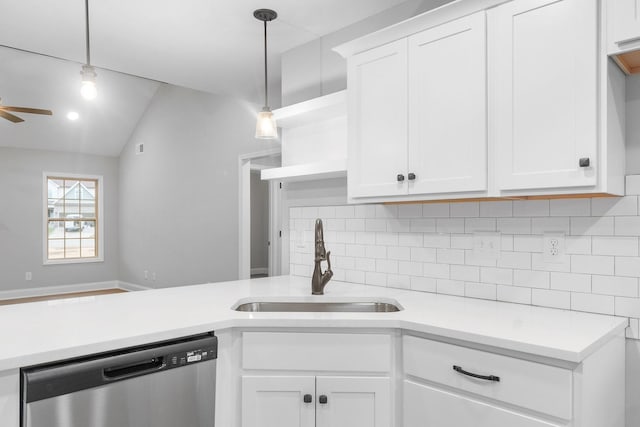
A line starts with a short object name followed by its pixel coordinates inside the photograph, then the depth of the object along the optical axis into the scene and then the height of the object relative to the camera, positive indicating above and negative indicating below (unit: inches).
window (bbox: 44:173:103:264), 181.8 -2.3
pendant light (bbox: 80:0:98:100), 82.1 +25.3
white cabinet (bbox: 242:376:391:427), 65.1 -28.8
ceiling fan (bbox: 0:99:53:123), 145.8 +35.6
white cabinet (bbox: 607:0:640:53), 53.5 +24.0
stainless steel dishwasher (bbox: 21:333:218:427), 48.9 -22.2
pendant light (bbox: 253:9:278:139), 98.1 +21.1
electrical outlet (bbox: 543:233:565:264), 69.4 -5.6
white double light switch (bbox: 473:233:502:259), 77.4 -5.7
